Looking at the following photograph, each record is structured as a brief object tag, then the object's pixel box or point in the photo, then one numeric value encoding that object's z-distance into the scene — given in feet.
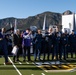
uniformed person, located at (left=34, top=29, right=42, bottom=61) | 28.11
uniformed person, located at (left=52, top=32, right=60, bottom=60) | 28.73
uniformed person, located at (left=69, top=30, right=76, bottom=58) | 30.35
